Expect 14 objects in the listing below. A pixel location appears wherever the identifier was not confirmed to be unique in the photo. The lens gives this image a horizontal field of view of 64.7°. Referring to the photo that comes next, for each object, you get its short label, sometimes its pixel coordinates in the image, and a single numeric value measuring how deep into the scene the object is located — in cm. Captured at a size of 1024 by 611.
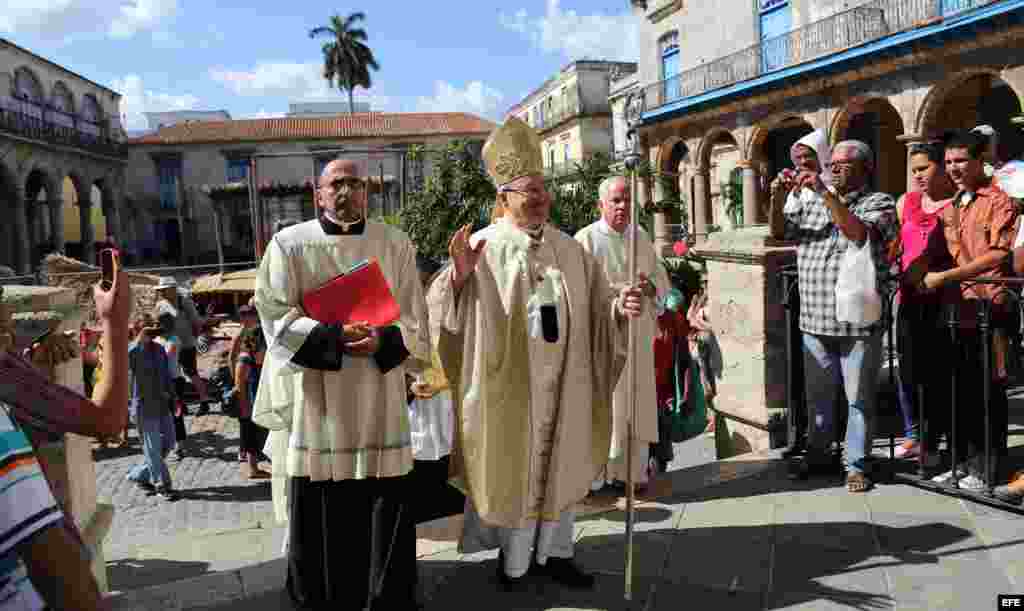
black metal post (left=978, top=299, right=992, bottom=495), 373
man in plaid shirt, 395
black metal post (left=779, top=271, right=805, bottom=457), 464
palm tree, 5266
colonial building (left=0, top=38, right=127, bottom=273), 3152
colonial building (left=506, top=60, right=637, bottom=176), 4231
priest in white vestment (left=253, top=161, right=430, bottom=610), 307
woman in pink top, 407
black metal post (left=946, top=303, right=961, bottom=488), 388
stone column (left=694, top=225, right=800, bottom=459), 488
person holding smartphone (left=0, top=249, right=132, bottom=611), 139
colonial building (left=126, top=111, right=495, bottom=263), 4641
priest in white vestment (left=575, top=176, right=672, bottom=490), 427
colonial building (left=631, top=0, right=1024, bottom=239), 1559
